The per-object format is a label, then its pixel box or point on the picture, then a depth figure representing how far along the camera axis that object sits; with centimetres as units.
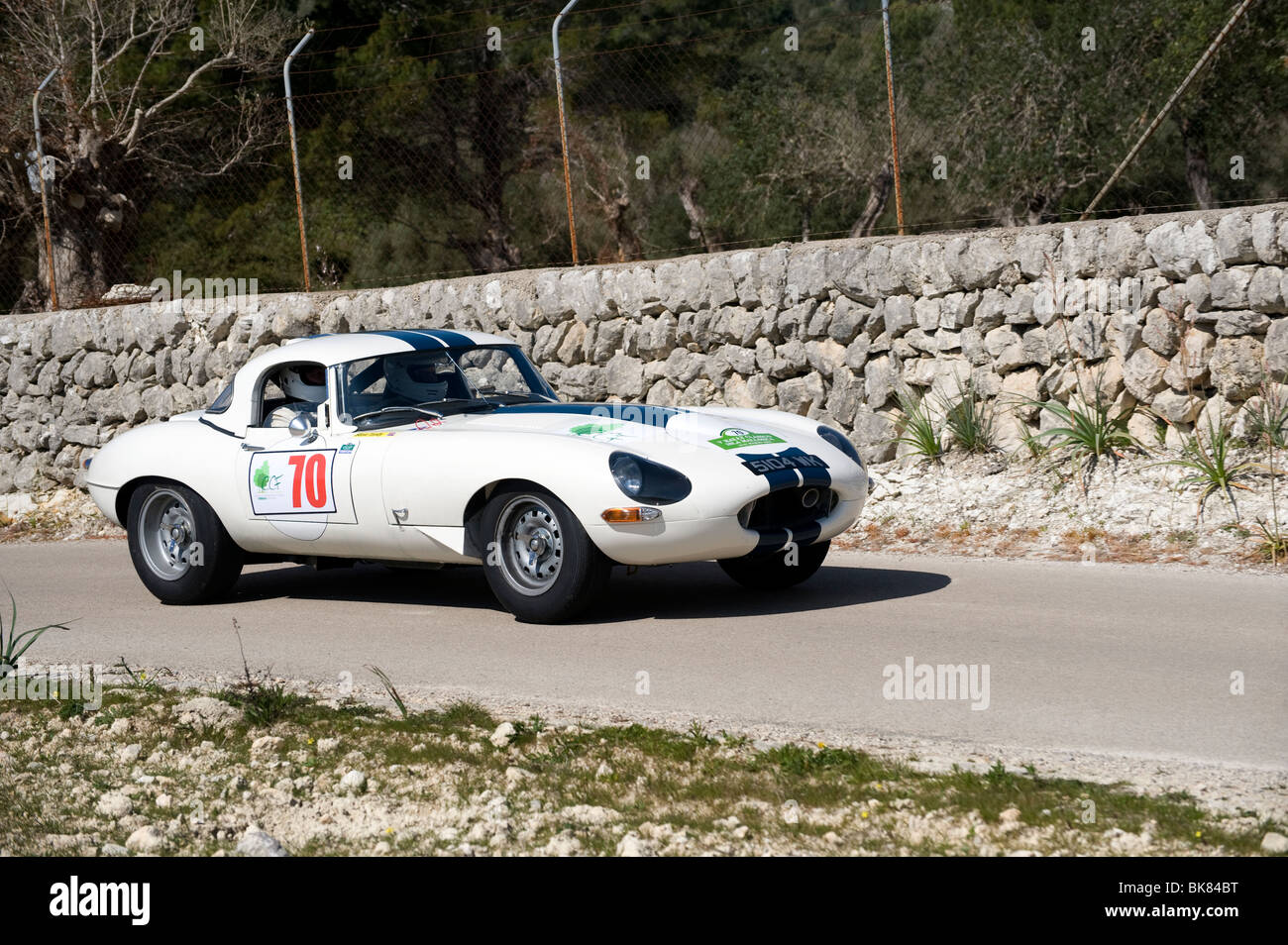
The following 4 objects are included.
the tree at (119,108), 1830
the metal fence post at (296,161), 1445
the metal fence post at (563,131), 1317
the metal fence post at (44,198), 1577
